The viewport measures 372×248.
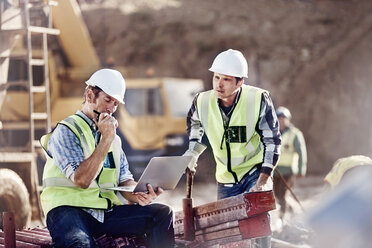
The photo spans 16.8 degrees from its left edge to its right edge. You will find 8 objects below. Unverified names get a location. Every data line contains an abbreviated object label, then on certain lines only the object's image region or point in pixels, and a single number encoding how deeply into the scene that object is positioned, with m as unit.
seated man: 8.60
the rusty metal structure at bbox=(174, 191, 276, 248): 9.46
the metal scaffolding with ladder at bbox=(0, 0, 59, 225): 16.76
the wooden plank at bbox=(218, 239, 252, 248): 9.85
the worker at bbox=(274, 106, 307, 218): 19.68
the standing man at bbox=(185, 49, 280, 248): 10.81
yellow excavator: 16.84
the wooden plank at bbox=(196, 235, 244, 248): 9.75
